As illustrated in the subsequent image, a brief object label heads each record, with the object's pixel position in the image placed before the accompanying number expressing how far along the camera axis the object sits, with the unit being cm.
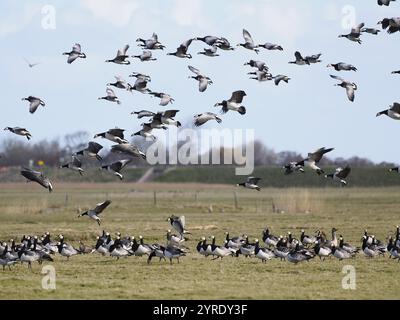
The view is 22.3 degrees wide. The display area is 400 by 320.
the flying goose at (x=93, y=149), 2819
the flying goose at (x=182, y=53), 2916
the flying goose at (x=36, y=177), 2694
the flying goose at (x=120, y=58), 2944
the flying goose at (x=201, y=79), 2854
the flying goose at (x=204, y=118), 2733
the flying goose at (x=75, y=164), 2820
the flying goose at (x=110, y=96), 2922
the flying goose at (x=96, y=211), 2828
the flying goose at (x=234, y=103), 2794
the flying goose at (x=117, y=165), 2815
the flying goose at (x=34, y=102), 2863
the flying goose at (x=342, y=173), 2770
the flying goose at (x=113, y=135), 2844
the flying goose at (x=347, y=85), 2852
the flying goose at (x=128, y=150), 2774
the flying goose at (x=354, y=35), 2798
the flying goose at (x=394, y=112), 2728
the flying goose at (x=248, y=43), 2892
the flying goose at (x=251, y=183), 2938
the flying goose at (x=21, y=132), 2814
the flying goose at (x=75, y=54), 2960
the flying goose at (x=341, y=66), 2908
